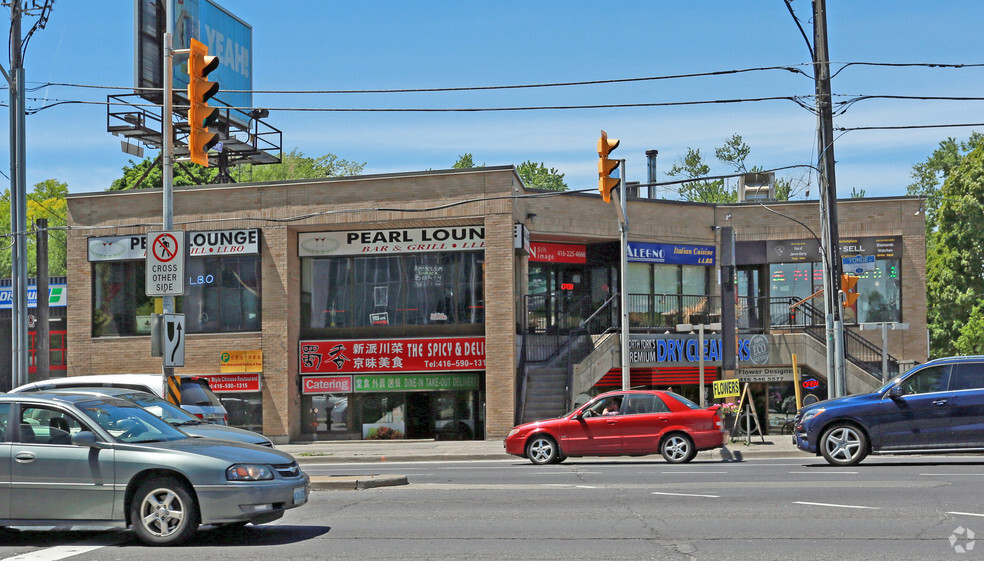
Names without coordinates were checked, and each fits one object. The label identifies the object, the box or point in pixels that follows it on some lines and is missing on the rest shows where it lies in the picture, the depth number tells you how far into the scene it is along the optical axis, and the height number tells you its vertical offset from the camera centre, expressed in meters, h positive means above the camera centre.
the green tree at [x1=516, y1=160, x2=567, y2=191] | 77.44 +11.64
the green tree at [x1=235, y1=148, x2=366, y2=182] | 66.75 +11.10
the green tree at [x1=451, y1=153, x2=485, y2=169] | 75.13 +12.49
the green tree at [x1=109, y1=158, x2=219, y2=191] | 55.59 +8.96
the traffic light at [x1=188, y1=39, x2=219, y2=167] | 14.80 +3.45
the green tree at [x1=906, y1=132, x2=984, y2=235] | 63.12 +10.24
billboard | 31.97 +9.92
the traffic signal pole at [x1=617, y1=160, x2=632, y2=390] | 23.34 +0.74
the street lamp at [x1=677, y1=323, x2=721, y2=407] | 31.73 -0.07
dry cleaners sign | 30.28 -0.76
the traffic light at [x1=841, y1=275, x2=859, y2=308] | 22.95 +0.76
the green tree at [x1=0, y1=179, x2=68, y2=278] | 57.22 +7.13
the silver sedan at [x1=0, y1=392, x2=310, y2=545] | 9.16 -1.35
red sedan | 18.86 -1.96
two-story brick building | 28.66 +0.79
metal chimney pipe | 41.20 +6.62
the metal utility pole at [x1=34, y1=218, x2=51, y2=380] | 25.17 +0.05
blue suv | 15.95 -1.52
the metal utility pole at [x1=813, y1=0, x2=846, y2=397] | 22.94 +3.17
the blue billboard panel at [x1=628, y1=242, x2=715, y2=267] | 32.25 +2.33
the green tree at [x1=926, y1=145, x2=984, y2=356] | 45.25 +2.73
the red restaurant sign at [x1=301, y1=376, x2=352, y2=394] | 29.58 -1.55
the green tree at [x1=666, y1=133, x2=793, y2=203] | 73.31 +11.36
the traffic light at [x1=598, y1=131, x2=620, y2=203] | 19.42 +3.12
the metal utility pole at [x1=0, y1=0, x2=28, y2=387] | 23.16 +2.50
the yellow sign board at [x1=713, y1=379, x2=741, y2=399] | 23.05 -1.45
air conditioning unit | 37.25 +5.03
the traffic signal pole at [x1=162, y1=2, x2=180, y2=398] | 16.53 +2.99
